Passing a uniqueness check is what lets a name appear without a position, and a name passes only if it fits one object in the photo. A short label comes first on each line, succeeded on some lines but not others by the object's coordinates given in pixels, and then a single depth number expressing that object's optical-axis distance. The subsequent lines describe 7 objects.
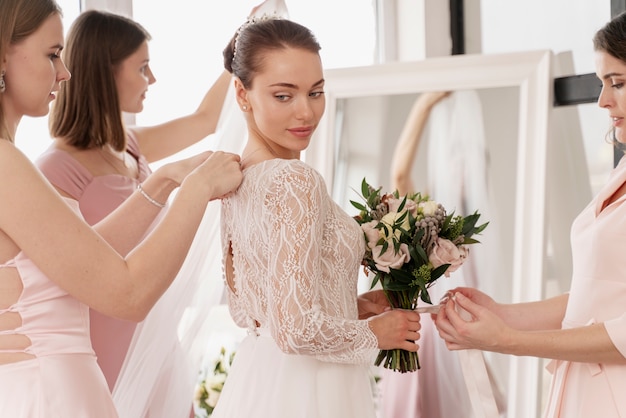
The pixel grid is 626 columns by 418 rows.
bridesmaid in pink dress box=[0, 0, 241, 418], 1.77
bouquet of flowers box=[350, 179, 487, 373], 2.15
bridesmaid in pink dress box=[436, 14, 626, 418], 2.12
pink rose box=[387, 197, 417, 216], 2.22
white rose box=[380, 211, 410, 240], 2.15
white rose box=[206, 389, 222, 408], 3.28
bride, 1.98
